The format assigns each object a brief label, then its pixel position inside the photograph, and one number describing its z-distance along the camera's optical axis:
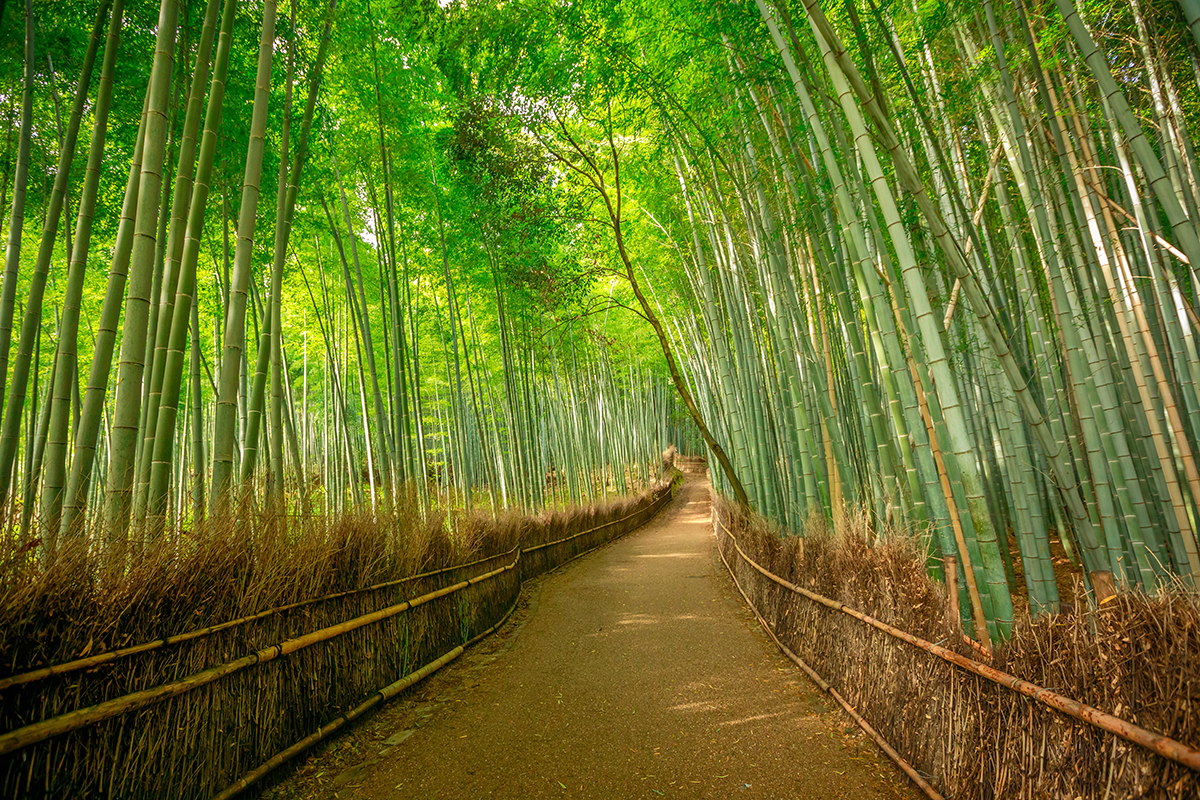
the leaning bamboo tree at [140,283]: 1.76
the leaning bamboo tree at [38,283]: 1.97
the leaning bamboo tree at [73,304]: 1.83
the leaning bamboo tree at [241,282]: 2.17
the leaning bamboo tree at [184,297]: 1.95
